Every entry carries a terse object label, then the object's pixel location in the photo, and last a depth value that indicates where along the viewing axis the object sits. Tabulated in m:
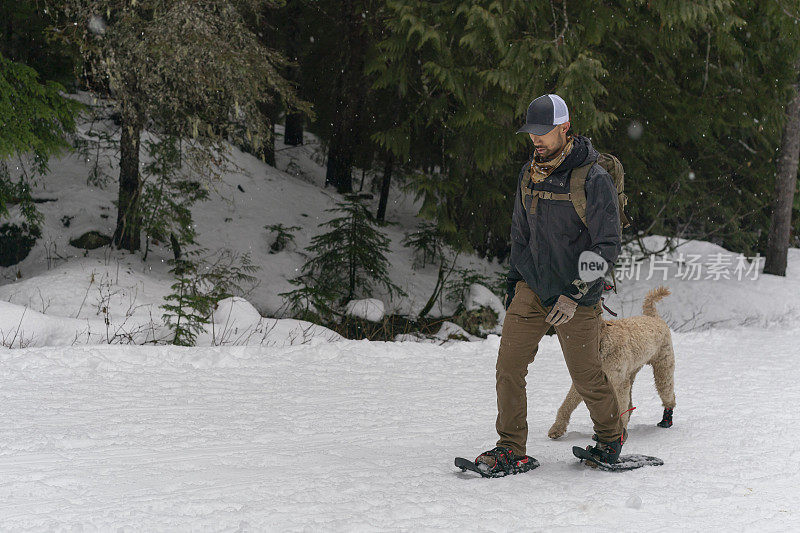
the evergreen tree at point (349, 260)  11.82
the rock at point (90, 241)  12.75
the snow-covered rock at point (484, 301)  11.84
